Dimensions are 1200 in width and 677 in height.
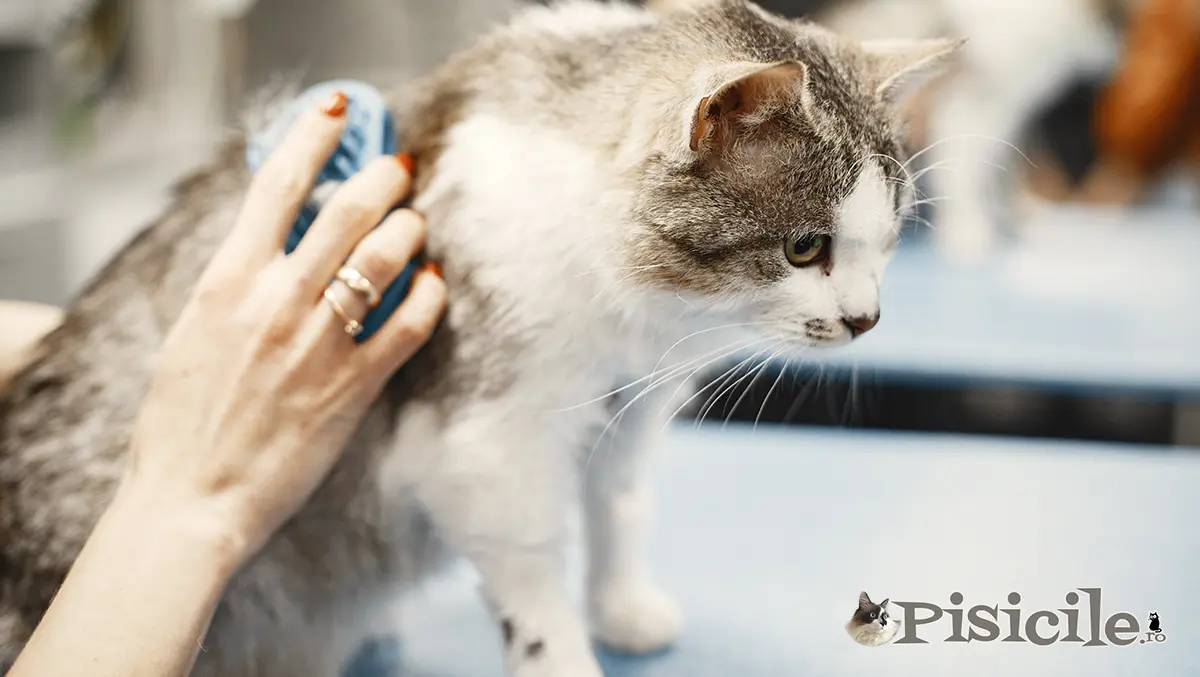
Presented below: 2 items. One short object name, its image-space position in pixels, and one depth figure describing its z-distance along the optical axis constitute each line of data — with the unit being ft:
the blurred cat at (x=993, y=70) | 5.40
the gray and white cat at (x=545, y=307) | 2.24
